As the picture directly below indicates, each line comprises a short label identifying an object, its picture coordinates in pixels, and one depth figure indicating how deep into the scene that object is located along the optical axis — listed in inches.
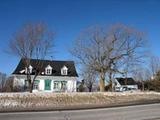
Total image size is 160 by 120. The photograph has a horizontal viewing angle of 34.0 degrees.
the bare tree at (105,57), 1807.3
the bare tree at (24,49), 1556.3
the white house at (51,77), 2193.9
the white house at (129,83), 3854.6
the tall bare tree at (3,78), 2852.4
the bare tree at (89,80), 2538.9
